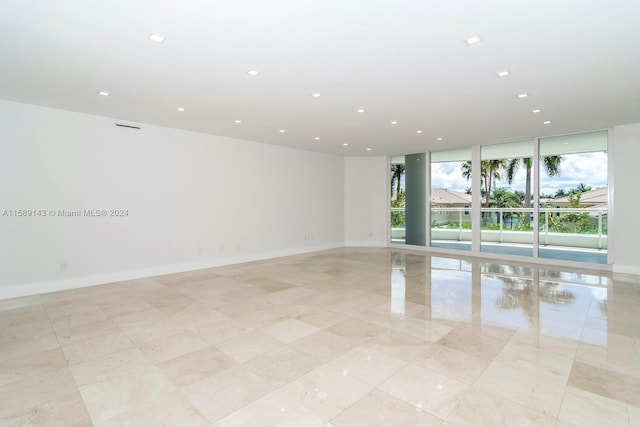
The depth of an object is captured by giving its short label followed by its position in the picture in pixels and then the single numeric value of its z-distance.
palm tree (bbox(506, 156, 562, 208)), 7.45
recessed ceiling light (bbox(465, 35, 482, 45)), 2.93
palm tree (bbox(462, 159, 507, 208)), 8.30
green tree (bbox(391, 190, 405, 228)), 10.23
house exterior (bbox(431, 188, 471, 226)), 9.06
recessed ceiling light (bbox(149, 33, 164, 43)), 2.91
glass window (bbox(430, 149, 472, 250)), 8.94
